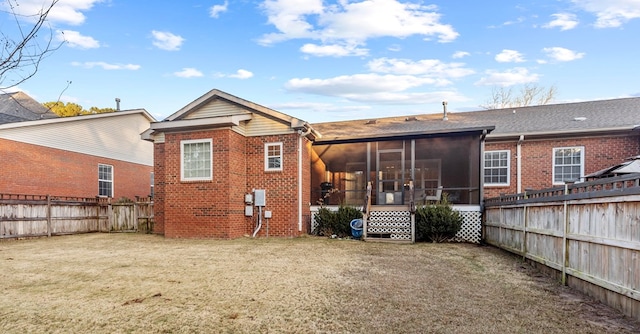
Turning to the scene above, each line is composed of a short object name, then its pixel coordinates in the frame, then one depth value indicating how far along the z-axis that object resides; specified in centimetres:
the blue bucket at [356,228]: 1133
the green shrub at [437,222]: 1053
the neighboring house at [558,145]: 1202
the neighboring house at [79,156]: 1423
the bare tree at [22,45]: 296
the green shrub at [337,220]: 1167
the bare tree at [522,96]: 2839
